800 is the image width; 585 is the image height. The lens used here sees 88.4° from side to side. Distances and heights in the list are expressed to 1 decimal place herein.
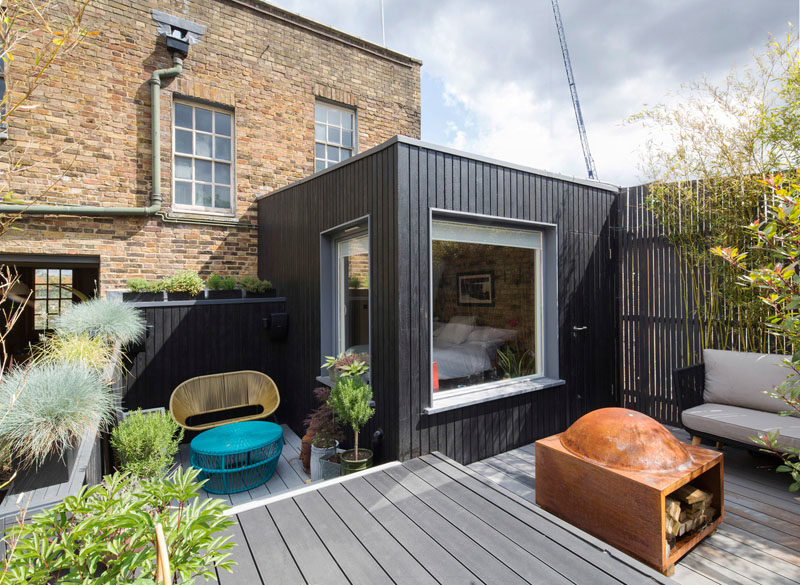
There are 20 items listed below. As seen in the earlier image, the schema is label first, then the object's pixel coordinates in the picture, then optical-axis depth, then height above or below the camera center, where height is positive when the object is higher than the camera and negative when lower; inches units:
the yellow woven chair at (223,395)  180.1 -44.8
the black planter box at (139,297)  185.2 +0.4
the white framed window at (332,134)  267.1 +108.9
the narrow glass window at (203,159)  223.6 +76.8
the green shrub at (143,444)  122.2 -44.3
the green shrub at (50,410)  76.6 -22.5
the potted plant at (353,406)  123.0 -32.9
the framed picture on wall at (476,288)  149.9 +3.3
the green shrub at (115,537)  41.1 -25.8
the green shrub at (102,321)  143.3 -8.4
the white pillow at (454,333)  143.9 -12.9
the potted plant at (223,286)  203.8 +5.9
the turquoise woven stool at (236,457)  140.0 -55.6
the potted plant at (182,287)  192.4 +5.1
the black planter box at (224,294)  200.5 +1.8
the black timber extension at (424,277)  128.6 +8.0
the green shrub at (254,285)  209.5 +6.6
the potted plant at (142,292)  185.9 +2.7
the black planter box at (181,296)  191.6 +0.8
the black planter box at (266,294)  211.9 +1.9
